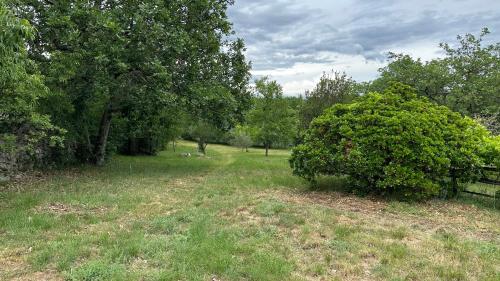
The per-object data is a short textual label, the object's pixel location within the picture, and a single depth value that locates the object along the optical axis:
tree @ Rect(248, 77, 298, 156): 30.38
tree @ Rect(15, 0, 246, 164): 11.91
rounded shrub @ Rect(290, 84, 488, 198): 9.08
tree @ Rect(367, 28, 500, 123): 19.12
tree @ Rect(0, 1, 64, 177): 5.39
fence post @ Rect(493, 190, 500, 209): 9.62
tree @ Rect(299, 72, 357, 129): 22.70
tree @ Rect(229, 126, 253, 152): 38.14
